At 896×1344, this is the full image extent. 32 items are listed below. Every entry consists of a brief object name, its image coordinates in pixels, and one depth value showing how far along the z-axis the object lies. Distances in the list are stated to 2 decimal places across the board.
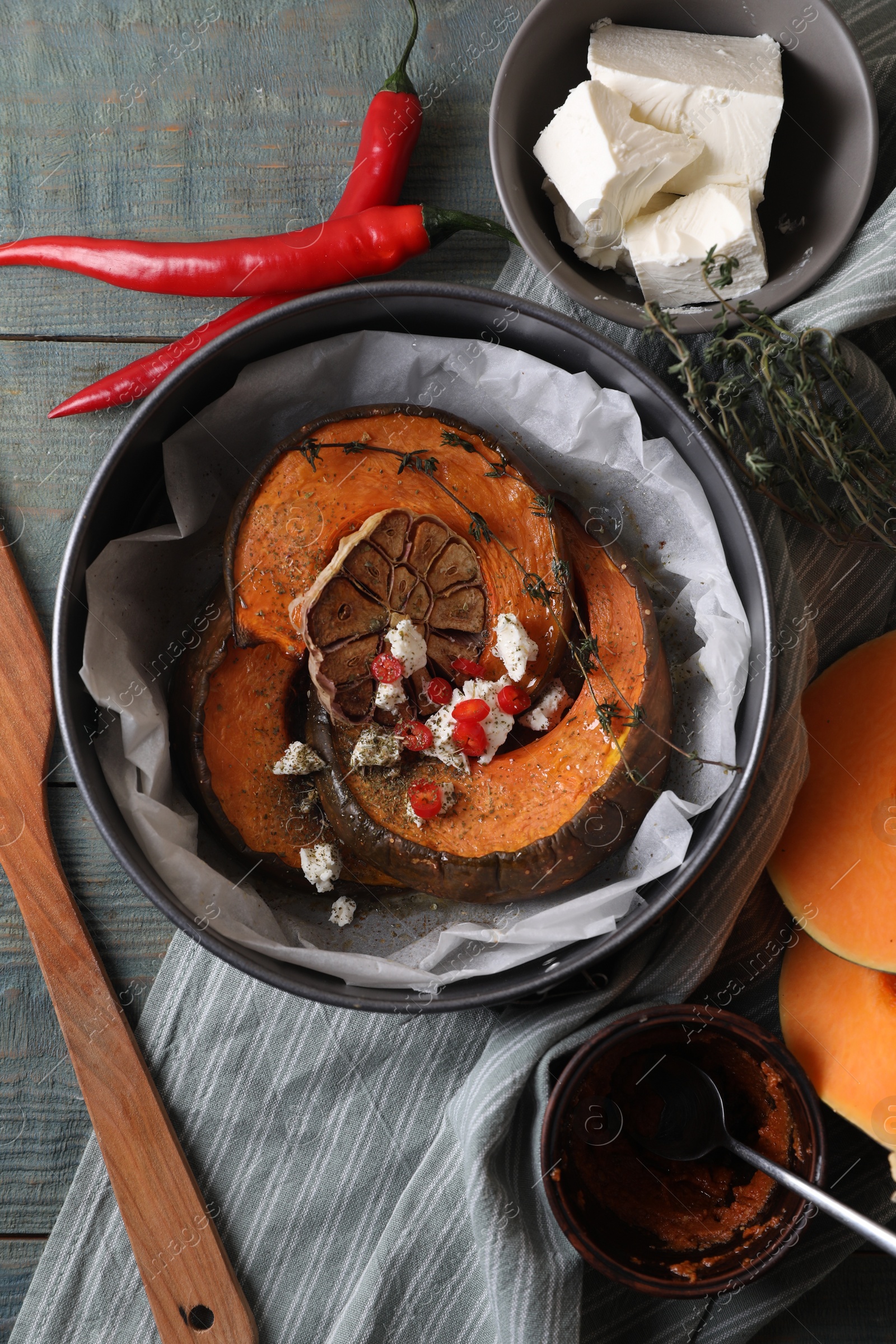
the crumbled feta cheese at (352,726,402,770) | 0.73
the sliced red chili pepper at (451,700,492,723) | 0.73
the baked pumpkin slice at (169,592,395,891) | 0.73
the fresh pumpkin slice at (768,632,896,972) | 0.73
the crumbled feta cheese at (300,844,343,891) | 0.74
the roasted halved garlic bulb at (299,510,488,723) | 0.73
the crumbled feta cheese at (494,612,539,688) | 0.73
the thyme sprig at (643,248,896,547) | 0.69
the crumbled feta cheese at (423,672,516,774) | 0.73
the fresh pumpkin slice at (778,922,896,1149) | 0.73
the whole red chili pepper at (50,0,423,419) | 0.75
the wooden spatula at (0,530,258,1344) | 0.75
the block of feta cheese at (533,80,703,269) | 0.71
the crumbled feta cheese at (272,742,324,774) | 0.74
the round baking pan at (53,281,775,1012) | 0.70
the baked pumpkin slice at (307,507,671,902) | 0.72
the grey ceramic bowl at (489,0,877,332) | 0.73
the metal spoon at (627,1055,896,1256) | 0.73
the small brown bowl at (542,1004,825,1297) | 0.71
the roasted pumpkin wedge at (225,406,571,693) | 0.73
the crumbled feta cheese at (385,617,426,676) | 0.73
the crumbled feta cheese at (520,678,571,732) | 0.75
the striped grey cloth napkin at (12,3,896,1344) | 0.74
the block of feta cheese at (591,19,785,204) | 0.72
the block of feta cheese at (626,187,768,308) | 0.72
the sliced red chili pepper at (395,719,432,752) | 0.74
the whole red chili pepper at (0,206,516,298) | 0.75
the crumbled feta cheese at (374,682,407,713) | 0.73
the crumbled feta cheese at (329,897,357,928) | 0.75
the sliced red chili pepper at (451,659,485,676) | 0.74
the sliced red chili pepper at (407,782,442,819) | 0.73
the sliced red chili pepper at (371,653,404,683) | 0.73
